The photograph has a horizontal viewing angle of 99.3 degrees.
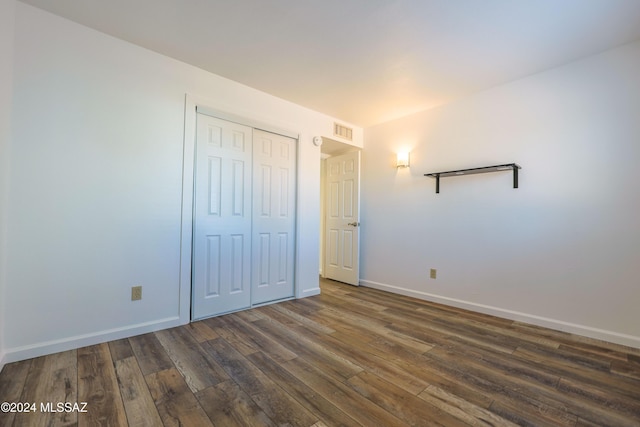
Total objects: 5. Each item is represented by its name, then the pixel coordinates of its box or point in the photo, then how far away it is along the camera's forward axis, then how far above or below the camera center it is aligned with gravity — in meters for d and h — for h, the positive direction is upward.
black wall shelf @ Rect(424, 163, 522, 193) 2.71 +0.57
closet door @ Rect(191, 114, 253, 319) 2.62 +0.00
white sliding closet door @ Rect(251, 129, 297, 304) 3.05 +0.03
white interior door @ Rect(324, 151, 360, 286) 4.09 +0.03
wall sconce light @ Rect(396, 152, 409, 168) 3.61 +0.82
